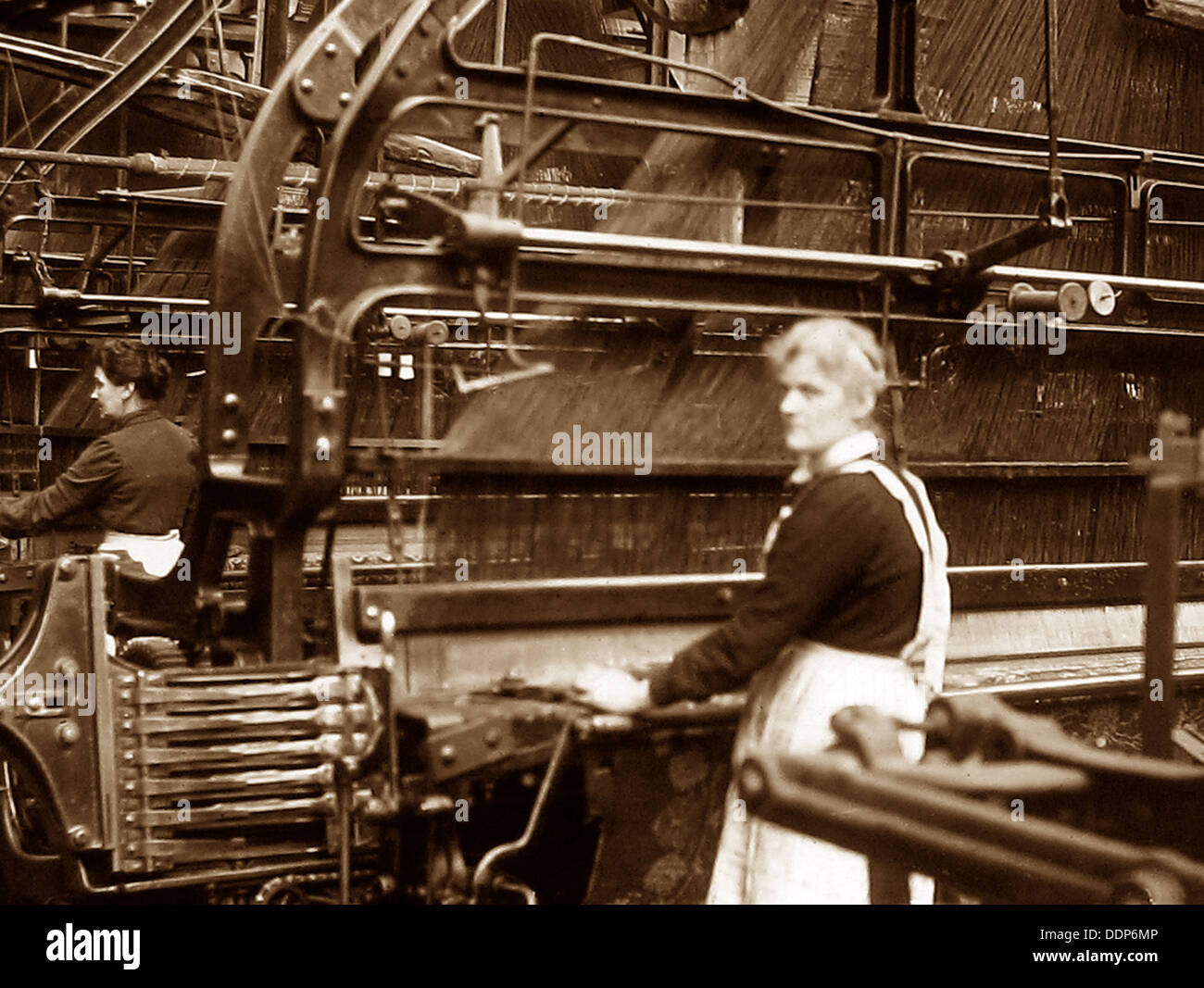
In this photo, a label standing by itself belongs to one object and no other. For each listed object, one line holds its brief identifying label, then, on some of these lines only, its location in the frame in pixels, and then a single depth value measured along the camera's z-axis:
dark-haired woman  4.21
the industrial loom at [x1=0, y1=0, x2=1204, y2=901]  2.77
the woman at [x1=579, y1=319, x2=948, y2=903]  2.45
